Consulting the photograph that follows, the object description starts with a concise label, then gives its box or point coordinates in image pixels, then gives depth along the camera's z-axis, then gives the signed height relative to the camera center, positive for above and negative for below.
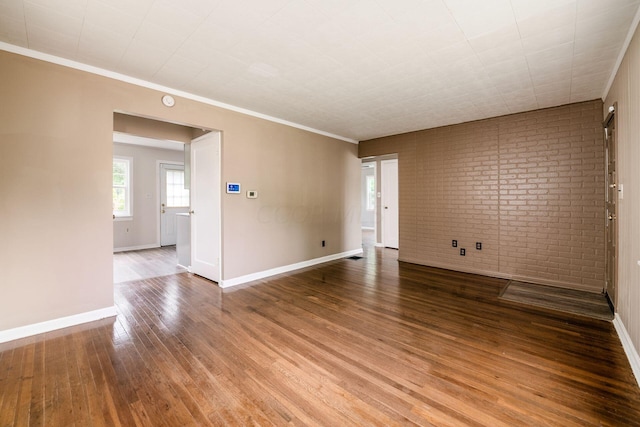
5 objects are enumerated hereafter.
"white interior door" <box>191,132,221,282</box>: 4.20 +0.11
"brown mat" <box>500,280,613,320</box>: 3.15 -1.08
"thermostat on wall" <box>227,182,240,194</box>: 4.09 +0.37
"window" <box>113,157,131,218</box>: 6.81 +0.66
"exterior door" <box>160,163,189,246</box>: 7.54 +0.41
